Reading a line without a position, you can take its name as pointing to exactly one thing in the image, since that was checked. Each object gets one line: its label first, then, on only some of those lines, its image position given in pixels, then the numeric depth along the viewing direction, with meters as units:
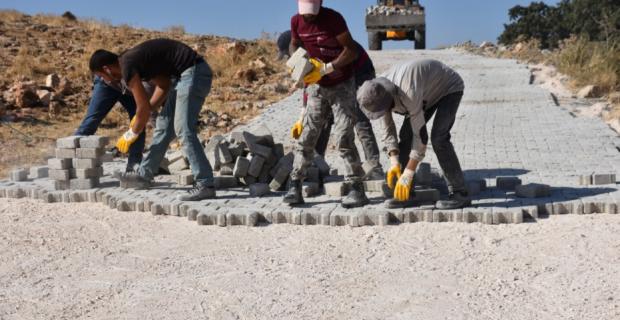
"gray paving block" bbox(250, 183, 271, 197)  6.45
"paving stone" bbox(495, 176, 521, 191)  6.18
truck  24.37
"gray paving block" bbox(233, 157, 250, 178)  6.76
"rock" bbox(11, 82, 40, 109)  13.05
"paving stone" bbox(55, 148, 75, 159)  7.01
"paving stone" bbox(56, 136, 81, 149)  6.90
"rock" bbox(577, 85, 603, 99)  13.21
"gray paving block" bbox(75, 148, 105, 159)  6.91
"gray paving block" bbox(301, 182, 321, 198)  6.31
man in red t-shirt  5.57
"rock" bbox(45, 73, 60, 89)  14.69
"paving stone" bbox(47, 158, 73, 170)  7.00
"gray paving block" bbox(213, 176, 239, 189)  6.82
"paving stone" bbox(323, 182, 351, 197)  6.25
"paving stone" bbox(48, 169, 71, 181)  7.01
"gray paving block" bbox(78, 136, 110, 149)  6.82
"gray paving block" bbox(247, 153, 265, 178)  6.79
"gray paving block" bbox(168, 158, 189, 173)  7.53
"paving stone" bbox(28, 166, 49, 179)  7.89
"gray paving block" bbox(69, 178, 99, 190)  6.99
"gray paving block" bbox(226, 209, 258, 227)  5.64
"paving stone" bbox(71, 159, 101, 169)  6.97
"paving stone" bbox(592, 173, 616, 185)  6.11
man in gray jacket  5.04
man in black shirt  6.05
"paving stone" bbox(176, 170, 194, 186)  7.05
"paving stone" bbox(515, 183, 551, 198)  5.81
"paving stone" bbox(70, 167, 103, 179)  7.00
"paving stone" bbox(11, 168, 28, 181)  7.69
